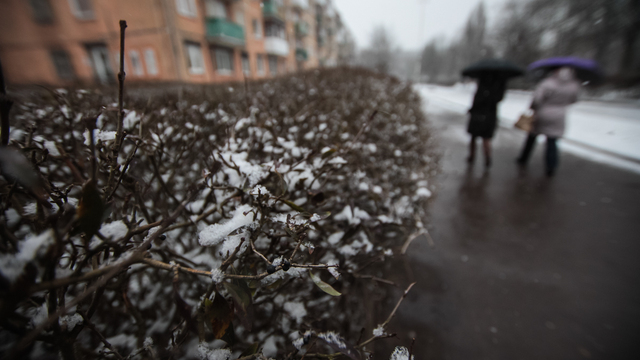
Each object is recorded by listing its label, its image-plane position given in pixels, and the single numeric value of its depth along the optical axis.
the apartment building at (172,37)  7.99
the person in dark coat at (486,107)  5.17
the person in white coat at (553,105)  4.70
